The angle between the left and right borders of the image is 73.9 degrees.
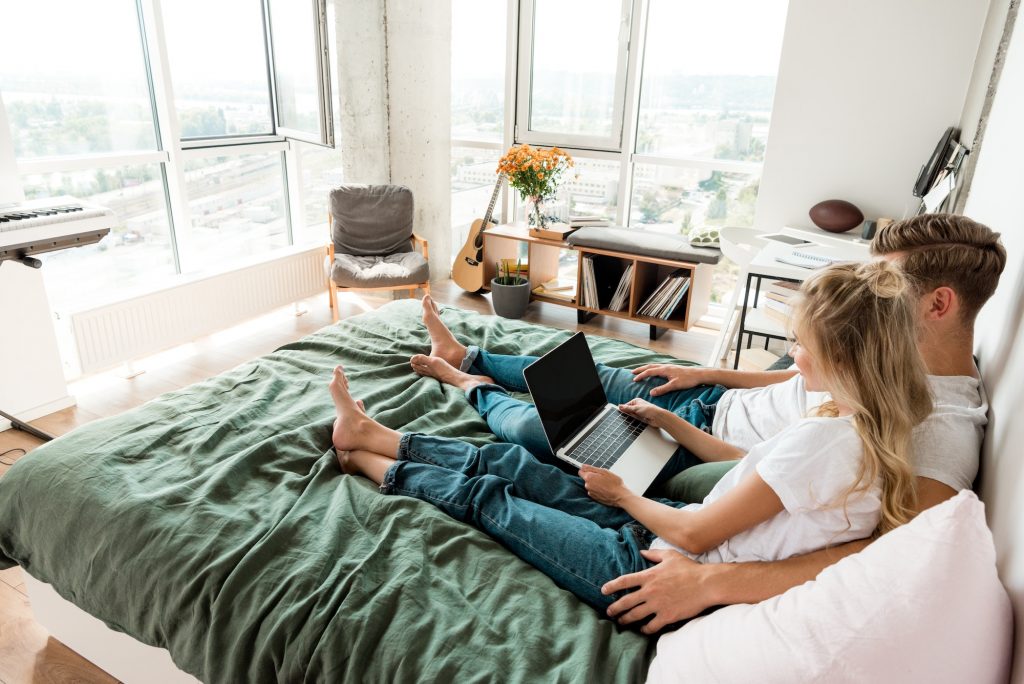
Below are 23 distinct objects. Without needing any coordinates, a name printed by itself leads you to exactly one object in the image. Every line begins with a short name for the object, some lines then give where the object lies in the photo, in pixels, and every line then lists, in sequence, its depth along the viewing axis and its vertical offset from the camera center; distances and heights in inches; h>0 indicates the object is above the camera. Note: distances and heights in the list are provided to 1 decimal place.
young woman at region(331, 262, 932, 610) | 43.8 -23.3
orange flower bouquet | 161.5 -15.1
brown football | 136.9 -19.9
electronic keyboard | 96.8 -19.9
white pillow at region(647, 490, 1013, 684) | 33.2 -24.3
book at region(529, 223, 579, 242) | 167.6 -30.5
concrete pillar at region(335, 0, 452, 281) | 175.2 -0.2
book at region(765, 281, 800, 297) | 114.3 -28.7
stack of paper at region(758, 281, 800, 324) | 110.0 -29.8
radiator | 128.2 -44.2
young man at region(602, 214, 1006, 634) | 45.3 -20.3
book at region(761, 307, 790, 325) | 108.3 -31.2
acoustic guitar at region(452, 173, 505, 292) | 181.0 -40.3
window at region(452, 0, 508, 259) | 185.3 -1.6
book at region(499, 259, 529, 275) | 173.2 -40.0
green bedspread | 46.4 -34.4
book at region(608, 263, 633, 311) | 160.9 -42.7
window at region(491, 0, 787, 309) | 159.5 +0.9
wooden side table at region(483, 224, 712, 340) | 156.0 -39.1
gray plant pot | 167.3 -46.4
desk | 96.0 -21.7
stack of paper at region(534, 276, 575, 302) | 172.9 -45.6
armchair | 162.1 -34.0
